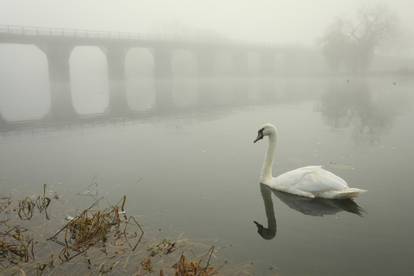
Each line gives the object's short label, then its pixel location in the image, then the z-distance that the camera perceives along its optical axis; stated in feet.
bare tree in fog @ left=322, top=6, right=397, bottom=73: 174.91
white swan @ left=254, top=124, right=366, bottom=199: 20.03
